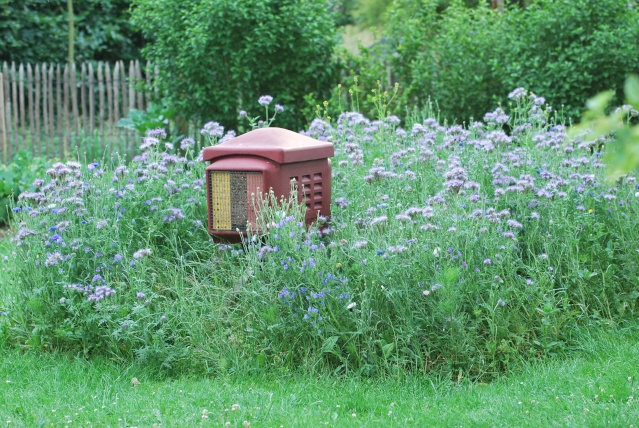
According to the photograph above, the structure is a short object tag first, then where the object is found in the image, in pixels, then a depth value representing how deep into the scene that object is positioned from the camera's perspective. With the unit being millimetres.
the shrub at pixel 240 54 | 19797
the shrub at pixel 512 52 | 18187
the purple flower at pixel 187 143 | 12156
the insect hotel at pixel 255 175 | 10023
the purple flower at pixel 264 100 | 12080
